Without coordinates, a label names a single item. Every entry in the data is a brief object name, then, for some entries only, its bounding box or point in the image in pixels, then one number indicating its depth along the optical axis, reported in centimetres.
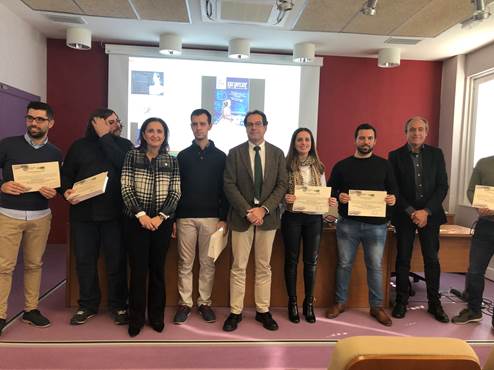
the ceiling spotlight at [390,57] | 521
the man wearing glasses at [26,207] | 267
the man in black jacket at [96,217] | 287
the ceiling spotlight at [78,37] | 466
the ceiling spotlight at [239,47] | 501
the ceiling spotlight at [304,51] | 511
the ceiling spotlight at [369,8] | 297
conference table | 328
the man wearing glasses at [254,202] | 286
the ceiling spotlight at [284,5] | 308
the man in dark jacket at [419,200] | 317
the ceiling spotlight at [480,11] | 293
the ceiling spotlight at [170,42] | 489
